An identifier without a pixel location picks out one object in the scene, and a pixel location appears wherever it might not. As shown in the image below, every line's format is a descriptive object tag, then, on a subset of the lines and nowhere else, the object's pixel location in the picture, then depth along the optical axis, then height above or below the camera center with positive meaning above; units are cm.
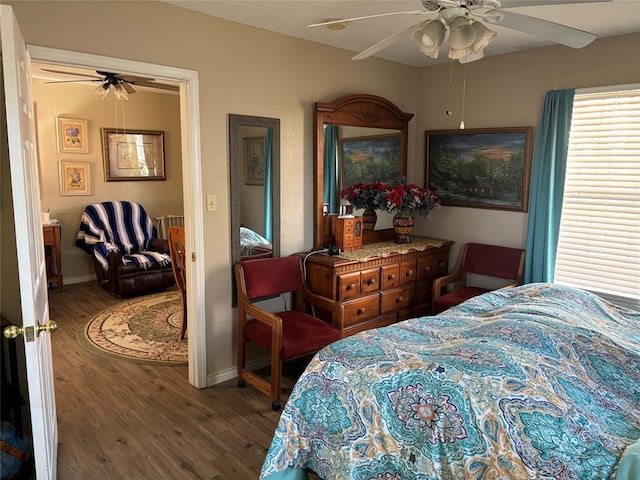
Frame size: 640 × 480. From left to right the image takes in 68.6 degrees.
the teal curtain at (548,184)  365 -4
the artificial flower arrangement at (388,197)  403 -16
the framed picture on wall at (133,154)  618 +30
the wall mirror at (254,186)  328 -6
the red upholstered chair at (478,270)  394 -78
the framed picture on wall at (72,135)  580 +51
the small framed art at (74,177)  583 -1
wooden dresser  351 -82
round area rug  390 -144
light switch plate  319 -17
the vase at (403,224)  421 -41
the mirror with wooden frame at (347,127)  377 +44
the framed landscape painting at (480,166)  395 +11
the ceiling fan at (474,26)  194 +67
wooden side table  541 -97
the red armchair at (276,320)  303 -100
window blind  339 -13
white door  166 -22
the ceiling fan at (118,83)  440 +90
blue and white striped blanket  555 -72
